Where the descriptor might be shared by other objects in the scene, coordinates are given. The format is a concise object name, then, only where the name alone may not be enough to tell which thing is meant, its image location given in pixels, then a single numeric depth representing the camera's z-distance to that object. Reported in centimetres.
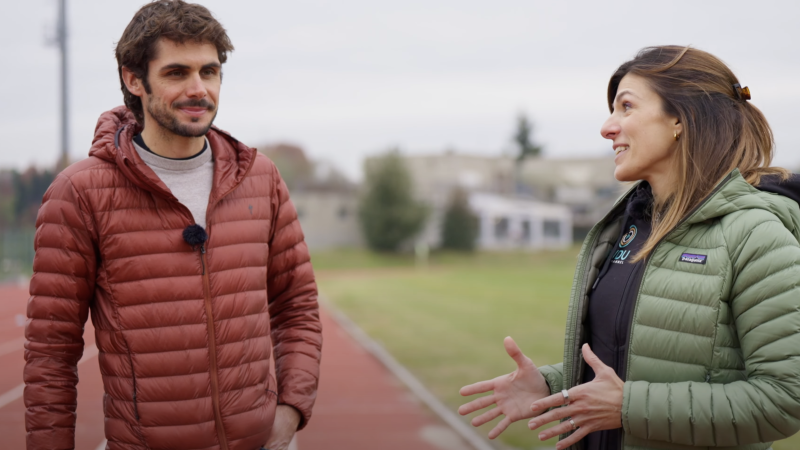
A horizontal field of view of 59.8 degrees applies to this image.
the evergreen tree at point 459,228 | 4491
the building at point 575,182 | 6059
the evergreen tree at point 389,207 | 4316
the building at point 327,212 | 4944
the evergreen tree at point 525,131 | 7738
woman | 188
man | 223
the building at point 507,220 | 4850
